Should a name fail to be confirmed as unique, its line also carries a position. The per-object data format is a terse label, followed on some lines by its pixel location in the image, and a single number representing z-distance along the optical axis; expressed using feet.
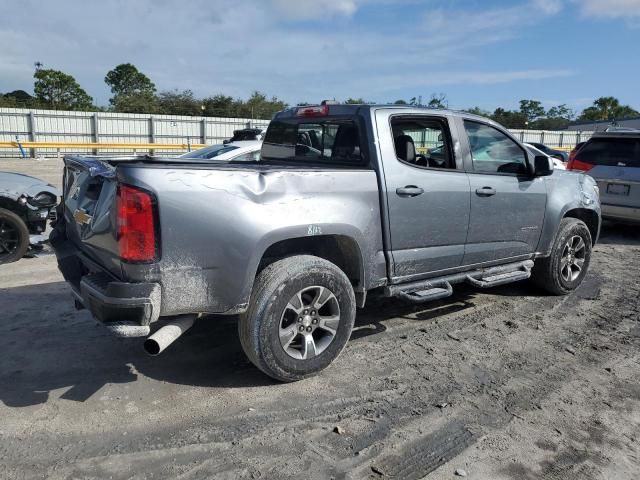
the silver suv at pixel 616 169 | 29.45
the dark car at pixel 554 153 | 70.61
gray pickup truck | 10.57
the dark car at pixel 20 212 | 22.53
